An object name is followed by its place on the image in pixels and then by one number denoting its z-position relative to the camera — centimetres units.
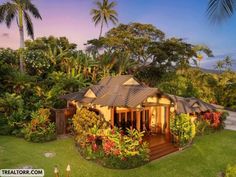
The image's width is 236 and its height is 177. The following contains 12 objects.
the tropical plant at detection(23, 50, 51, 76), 2040
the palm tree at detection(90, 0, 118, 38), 3735
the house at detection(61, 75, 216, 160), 1067
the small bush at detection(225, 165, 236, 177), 778
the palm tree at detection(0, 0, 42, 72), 2008
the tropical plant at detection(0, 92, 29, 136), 1324
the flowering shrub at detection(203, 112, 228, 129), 1515
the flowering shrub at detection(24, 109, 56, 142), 1198
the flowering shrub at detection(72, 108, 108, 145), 1071
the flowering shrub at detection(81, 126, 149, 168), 918
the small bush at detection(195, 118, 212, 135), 1415
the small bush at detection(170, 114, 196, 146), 1170
